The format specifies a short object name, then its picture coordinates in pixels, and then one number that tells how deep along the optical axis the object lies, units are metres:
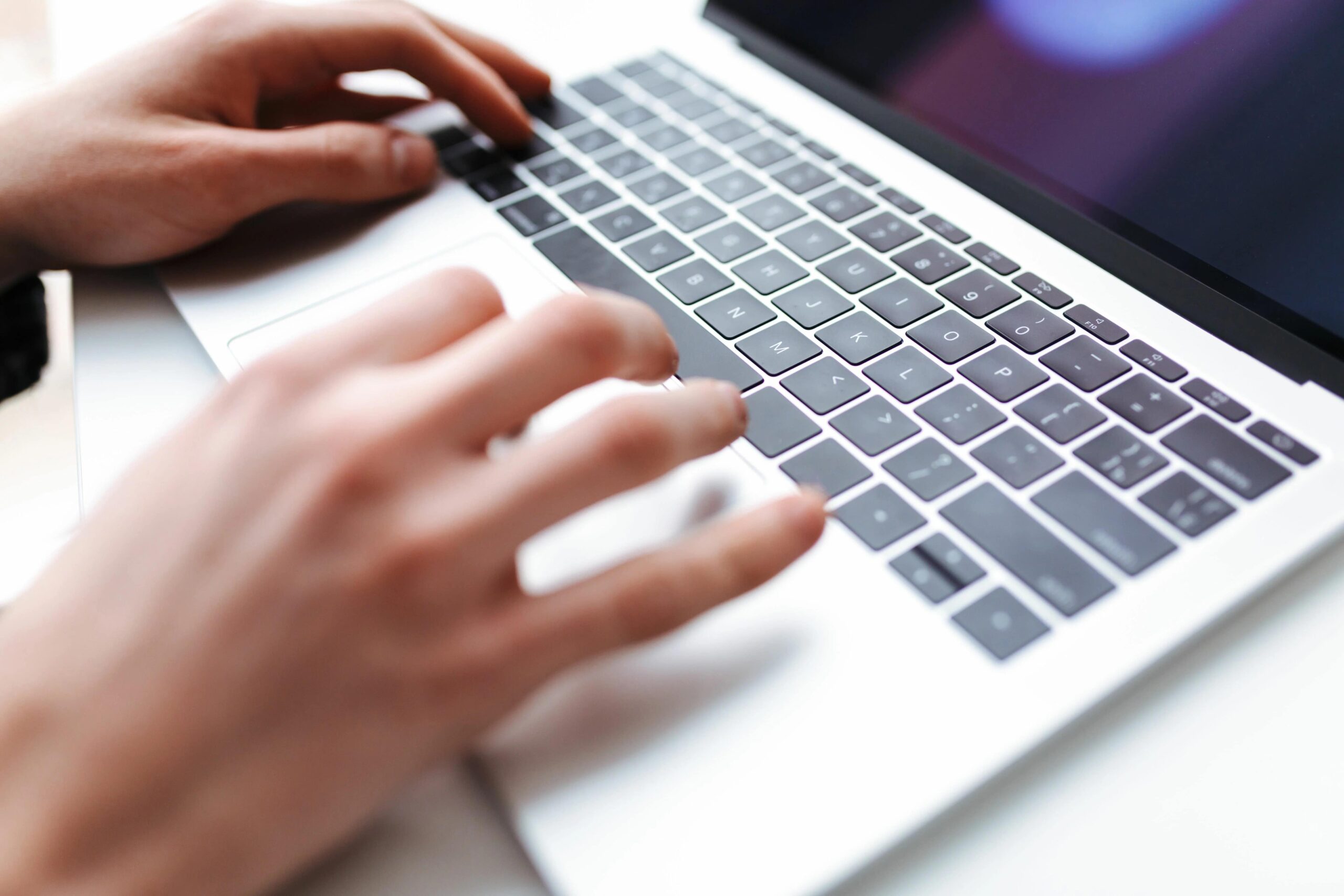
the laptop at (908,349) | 0.32
